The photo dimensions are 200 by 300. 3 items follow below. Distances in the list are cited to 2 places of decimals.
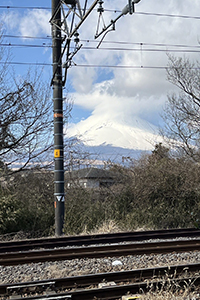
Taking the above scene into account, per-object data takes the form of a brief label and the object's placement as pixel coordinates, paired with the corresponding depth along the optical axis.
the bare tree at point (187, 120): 23.45
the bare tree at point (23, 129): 15.91
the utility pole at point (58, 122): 11.91
